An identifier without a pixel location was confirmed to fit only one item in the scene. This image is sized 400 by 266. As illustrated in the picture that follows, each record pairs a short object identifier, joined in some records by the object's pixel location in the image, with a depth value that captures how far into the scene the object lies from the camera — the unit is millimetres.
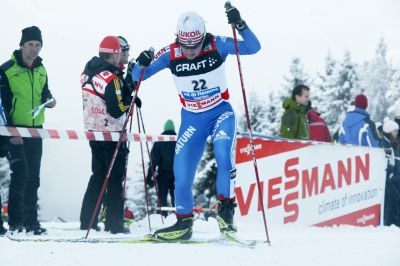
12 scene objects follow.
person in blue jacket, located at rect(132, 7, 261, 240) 10867
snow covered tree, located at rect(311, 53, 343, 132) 89019
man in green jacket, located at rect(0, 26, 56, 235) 11797
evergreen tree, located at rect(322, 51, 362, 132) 89187
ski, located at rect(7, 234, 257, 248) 9523
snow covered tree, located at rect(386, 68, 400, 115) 98000
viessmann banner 16578
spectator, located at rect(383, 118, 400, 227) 19219
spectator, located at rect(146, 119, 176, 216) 21312
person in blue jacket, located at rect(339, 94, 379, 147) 20047
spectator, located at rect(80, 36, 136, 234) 12891
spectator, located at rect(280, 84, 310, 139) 18937
